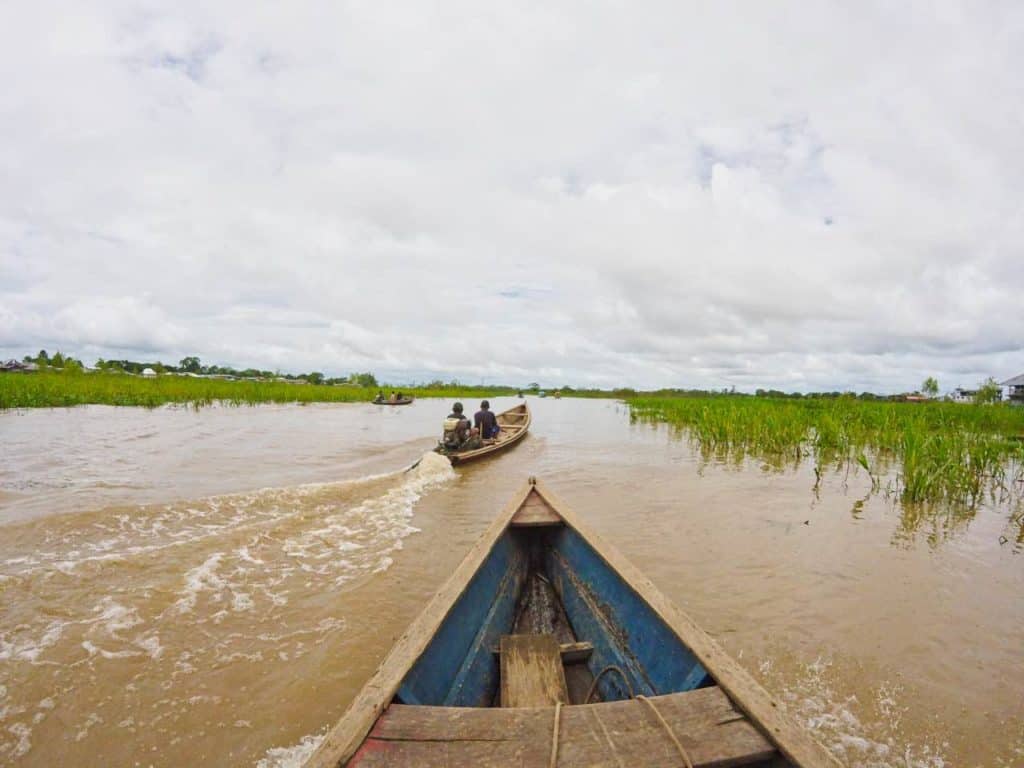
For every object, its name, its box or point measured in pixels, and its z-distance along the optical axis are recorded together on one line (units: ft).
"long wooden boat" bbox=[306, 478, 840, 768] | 5.08
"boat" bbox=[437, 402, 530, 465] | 34.99
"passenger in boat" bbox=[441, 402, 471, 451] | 34.76
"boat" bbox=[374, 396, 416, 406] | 101.42
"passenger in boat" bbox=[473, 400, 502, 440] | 39.96
